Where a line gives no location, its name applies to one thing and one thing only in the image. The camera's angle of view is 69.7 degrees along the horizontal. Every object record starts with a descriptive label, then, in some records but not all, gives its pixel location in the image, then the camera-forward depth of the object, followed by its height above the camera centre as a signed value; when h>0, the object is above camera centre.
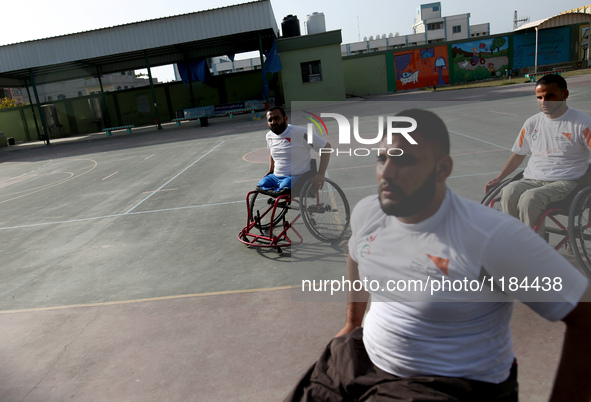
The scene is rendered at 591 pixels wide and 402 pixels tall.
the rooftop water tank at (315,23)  34.19 +5.20
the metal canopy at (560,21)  32.56 +3.07
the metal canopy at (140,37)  24.88 +4.24
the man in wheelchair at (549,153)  3.60 -0.78
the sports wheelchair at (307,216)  5.23 -1.63
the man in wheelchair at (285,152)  5.32 -0.73
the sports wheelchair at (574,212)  3.52 -1.26
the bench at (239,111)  25.71 -0.76
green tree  43.69 +2.34
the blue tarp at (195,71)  32.19 +2.45
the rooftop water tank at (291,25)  32.56 +4.99
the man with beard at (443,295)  1.48 -0.81
